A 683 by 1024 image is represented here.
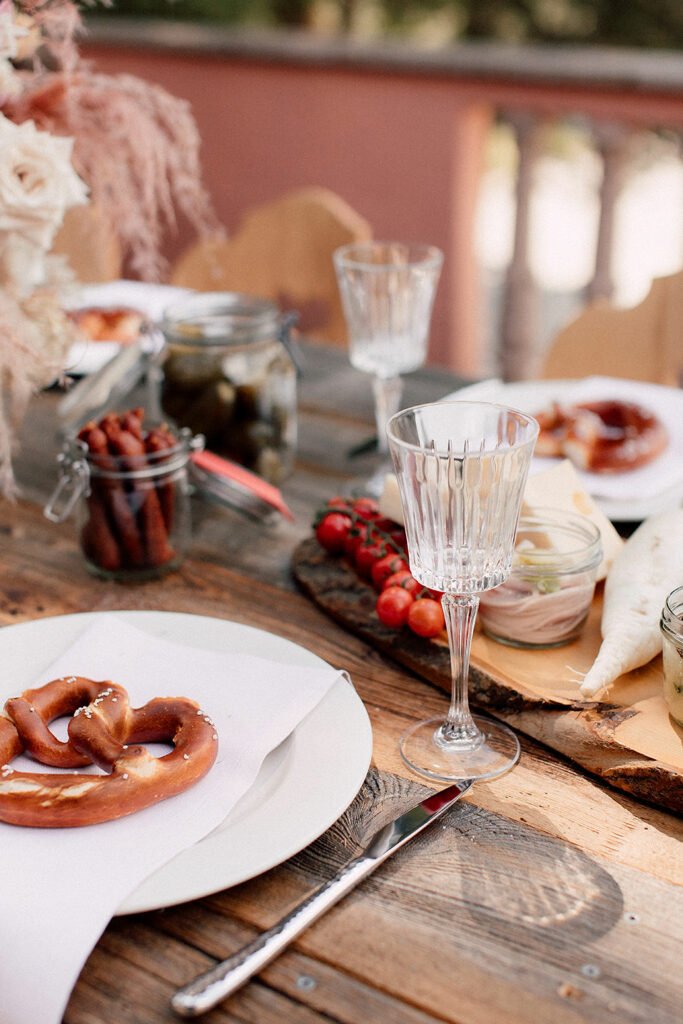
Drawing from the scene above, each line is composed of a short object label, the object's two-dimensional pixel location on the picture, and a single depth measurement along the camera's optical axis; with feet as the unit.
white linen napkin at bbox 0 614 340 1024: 2.30
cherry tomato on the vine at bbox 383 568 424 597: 3.70
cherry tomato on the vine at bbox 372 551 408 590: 3.83
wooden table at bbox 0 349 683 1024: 2.30
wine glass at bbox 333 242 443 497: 4.69
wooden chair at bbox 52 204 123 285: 7.63
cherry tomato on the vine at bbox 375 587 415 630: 3.60
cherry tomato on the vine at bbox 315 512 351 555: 4.13
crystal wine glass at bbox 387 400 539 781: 2.83
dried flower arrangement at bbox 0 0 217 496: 3.78
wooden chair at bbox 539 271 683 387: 6.68
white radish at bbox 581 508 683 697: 3.26
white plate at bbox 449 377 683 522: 4.50
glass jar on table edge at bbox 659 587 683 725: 3.02
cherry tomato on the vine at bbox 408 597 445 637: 3.54
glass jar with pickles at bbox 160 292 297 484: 4.69
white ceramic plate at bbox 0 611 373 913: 2.50
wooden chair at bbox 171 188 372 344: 8.15
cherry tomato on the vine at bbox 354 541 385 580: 3.94
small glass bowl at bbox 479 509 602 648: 3.42
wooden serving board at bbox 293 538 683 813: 2.97
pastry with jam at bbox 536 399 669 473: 4.75
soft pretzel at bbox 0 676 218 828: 2.62
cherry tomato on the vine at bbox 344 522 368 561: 4.06
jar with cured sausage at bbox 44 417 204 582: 3.97
